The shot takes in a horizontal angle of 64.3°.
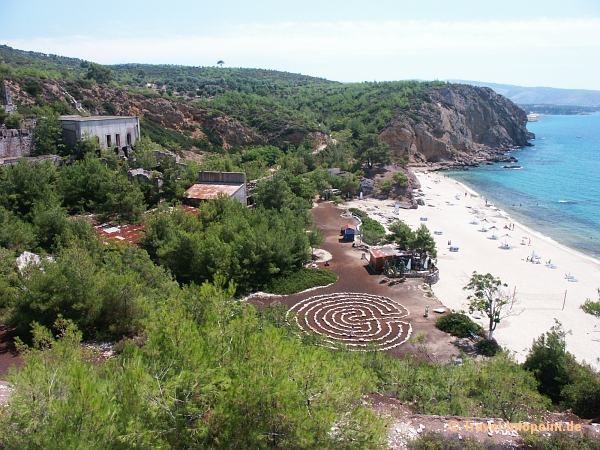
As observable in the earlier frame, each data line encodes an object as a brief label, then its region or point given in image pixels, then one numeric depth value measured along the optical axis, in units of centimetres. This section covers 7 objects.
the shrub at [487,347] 2678
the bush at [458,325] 2864
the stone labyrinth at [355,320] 2714
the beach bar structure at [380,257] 3744
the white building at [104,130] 4728
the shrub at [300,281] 3306
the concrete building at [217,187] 4156
